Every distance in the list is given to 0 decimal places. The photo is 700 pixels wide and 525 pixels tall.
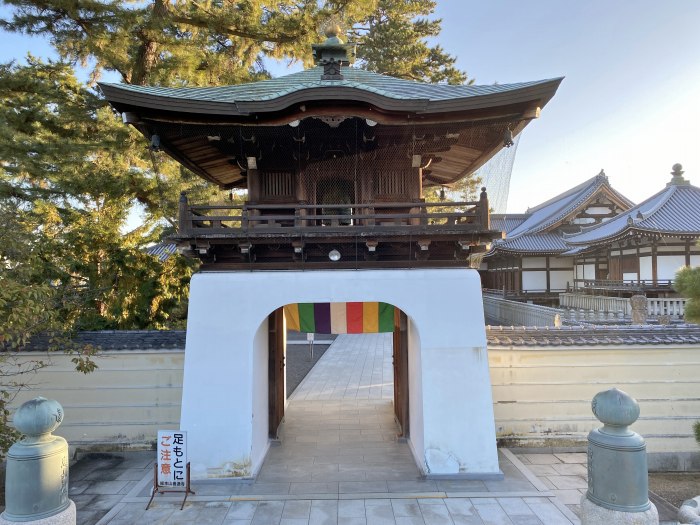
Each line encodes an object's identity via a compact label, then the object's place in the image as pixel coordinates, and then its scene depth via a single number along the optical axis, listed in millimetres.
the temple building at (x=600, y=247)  19094
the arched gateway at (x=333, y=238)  6488
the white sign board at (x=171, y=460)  6211
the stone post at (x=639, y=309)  14781
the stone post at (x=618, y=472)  3785
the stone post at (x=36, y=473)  3697
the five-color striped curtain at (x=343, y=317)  8203
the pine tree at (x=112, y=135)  10836
